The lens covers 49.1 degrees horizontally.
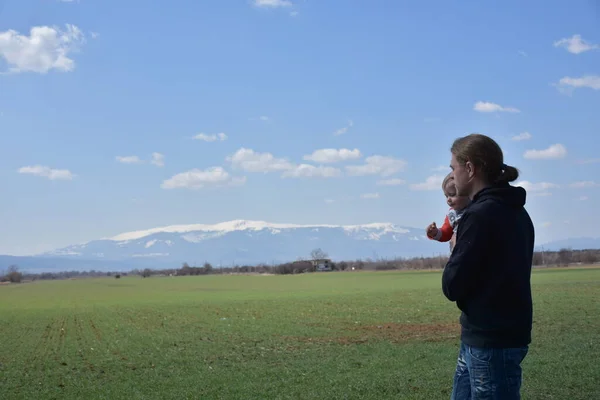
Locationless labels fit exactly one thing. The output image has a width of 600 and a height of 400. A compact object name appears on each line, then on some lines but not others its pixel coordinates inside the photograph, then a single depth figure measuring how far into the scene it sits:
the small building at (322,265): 160.50
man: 3.79
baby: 4.50
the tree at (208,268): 189.75
